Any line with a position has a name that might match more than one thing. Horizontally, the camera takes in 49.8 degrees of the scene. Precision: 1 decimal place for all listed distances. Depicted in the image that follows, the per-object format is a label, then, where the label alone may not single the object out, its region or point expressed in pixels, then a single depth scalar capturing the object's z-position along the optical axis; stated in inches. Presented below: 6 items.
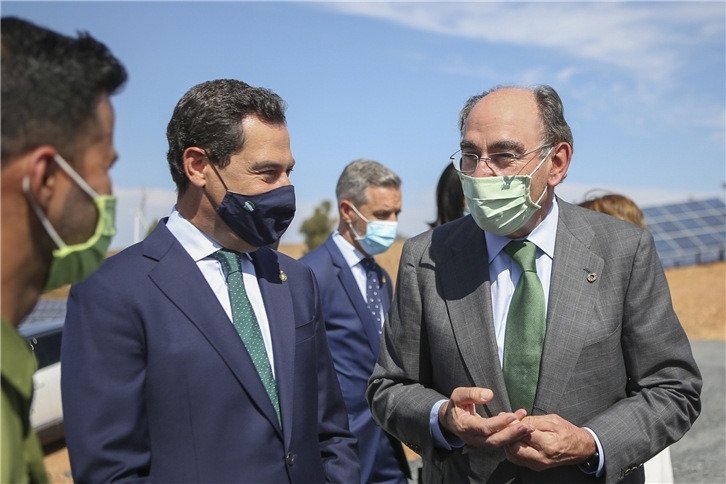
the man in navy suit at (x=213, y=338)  95.6
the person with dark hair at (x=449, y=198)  195.9
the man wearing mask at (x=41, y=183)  61.0
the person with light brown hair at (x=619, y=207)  178.1
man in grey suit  109.8
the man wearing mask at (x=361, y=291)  188.7
